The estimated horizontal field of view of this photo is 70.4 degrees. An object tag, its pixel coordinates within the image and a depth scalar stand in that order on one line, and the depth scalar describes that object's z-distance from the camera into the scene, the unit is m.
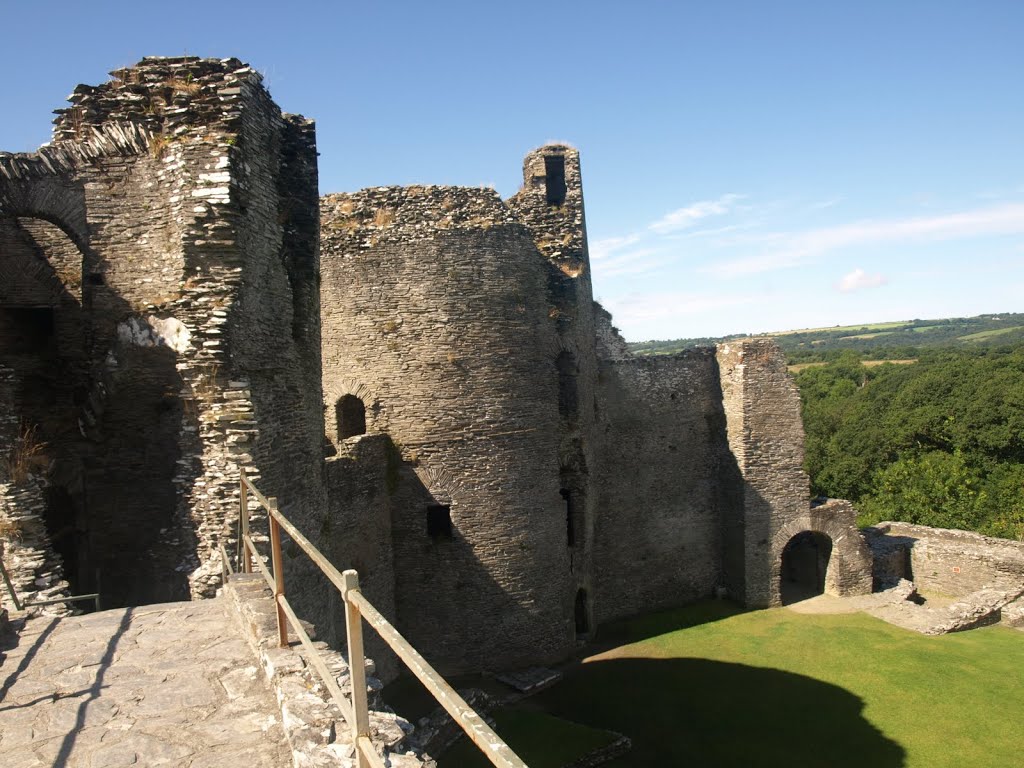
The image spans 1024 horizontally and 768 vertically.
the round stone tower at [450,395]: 13.91
